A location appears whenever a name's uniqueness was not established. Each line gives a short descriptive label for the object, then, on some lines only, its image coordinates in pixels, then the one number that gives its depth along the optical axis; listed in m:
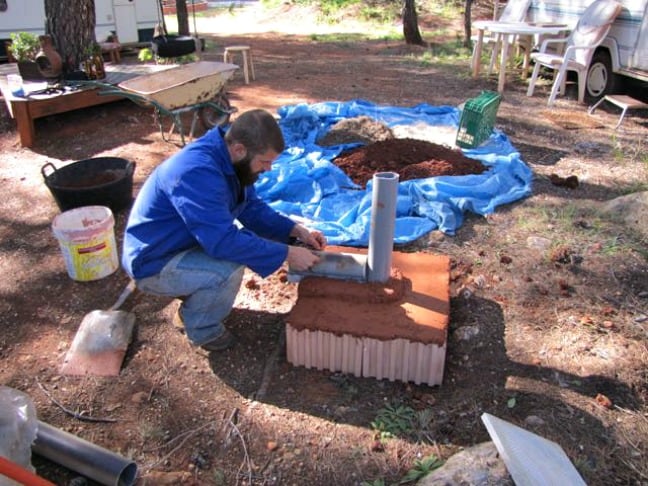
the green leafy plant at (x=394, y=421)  2.23
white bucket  3.13
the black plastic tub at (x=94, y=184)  3.74
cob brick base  2.39
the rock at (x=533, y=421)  2.22
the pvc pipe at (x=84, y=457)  1.95
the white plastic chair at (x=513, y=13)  9.03
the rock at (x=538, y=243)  3.59
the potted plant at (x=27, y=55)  6.38
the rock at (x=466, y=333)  2.76
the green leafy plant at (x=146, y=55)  9.57
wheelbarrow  4.99
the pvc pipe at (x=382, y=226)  2.38
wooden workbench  5.53
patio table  7.35
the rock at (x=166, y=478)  2.02
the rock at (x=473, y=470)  1.79
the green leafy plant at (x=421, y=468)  2.00
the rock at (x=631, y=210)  3.71
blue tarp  3.88
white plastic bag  1.83
